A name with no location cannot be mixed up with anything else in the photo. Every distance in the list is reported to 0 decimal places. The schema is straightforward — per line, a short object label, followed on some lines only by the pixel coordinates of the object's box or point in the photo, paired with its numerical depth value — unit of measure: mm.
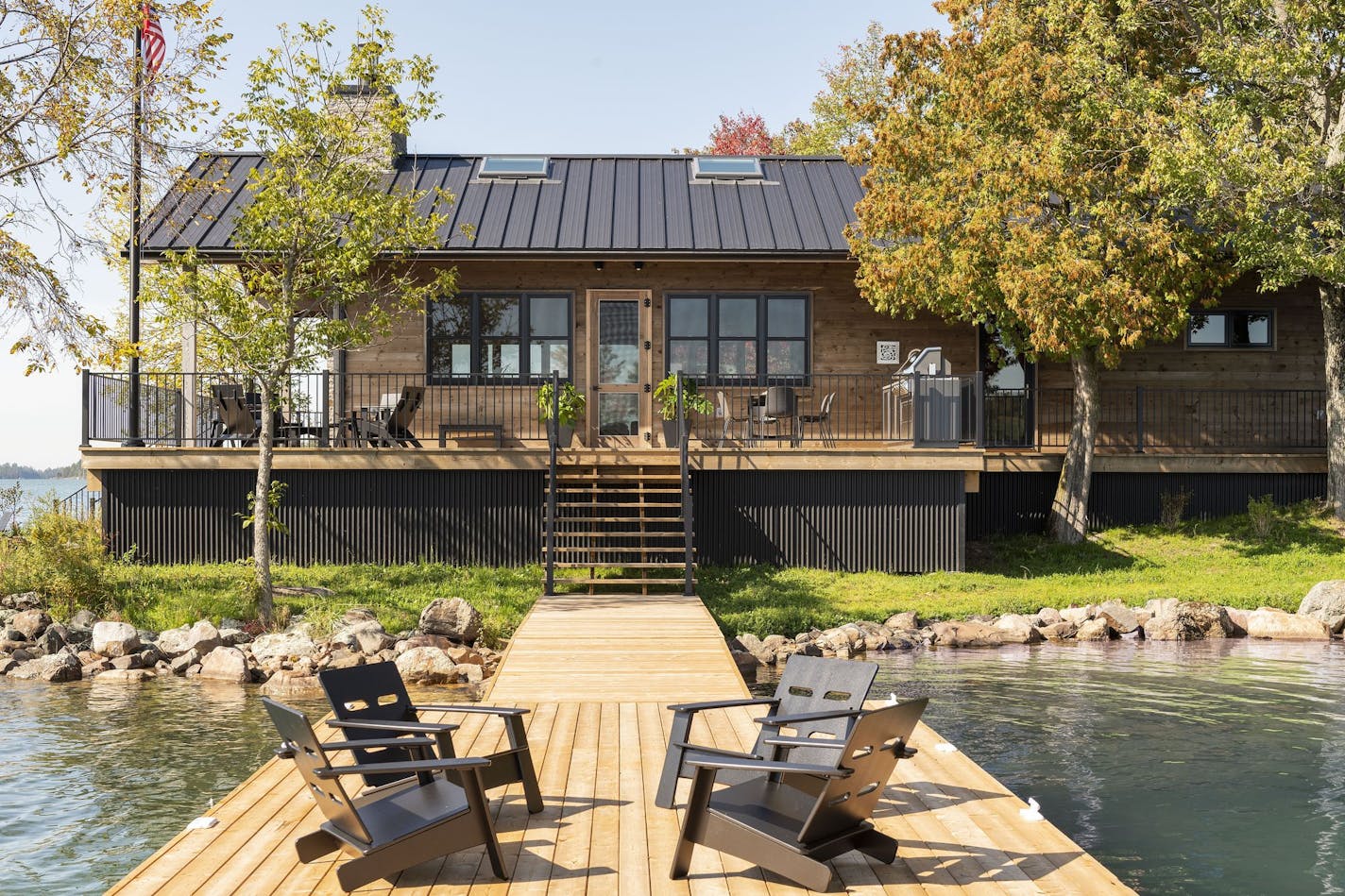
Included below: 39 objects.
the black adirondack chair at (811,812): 4480
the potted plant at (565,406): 15969
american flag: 14586
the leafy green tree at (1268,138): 14273
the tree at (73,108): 13352
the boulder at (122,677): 11227
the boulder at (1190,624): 13156
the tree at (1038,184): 14977
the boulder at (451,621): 12234
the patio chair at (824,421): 15992
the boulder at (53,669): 11242
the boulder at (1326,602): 13258
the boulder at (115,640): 11758
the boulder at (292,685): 10820
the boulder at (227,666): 11328
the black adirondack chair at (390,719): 5047
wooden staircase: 14000
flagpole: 13570
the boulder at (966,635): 12836
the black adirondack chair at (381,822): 4336
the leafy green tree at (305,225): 12492
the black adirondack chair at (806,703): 5172
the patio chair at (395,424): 15328
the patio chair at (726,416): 16081
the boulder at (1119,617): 13320
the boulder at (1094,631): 13141
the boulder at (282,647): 11609
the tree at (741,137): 36094
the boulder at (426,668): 11125
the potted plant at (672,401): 15961
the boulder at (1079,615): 13398
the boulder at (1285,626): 13117
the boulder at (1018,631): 12984
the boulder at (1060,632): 13148
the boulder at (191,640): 11867
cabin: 14891
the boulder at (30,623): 12367
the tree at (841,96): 34750
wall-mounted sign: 17750
